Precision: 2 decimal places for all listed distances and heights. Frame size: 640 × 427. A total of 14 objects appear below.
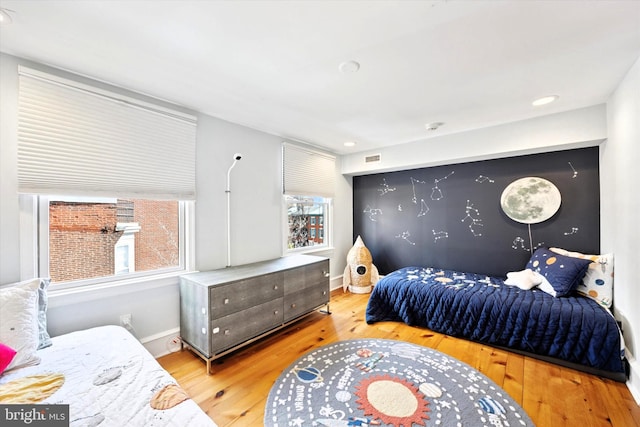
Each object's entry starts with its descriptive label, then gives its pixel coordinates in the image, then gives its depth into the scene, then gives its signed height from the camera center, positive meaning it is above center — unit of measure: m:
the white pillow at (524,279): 2.63 -0.73
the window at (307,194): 3.44 +0.28
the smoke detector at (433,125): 2.88 +1.03
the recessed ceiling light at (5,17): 1.27 +1.05
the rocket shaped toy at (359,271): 4.04 -0.95
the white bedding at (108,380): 1.03 -0.82
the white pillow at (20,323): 1.36 -0.61
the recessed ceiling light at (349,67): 1.72 +1.04
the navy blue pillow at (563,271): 2.36 -0.59
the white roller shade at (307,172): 3.39 +0.62
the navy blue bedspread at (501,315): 2.00 -0.99
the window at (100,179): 1.71 +0.29
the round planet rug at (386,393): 1.56 -1.28
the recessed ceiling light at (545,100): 2.23 +1.02
